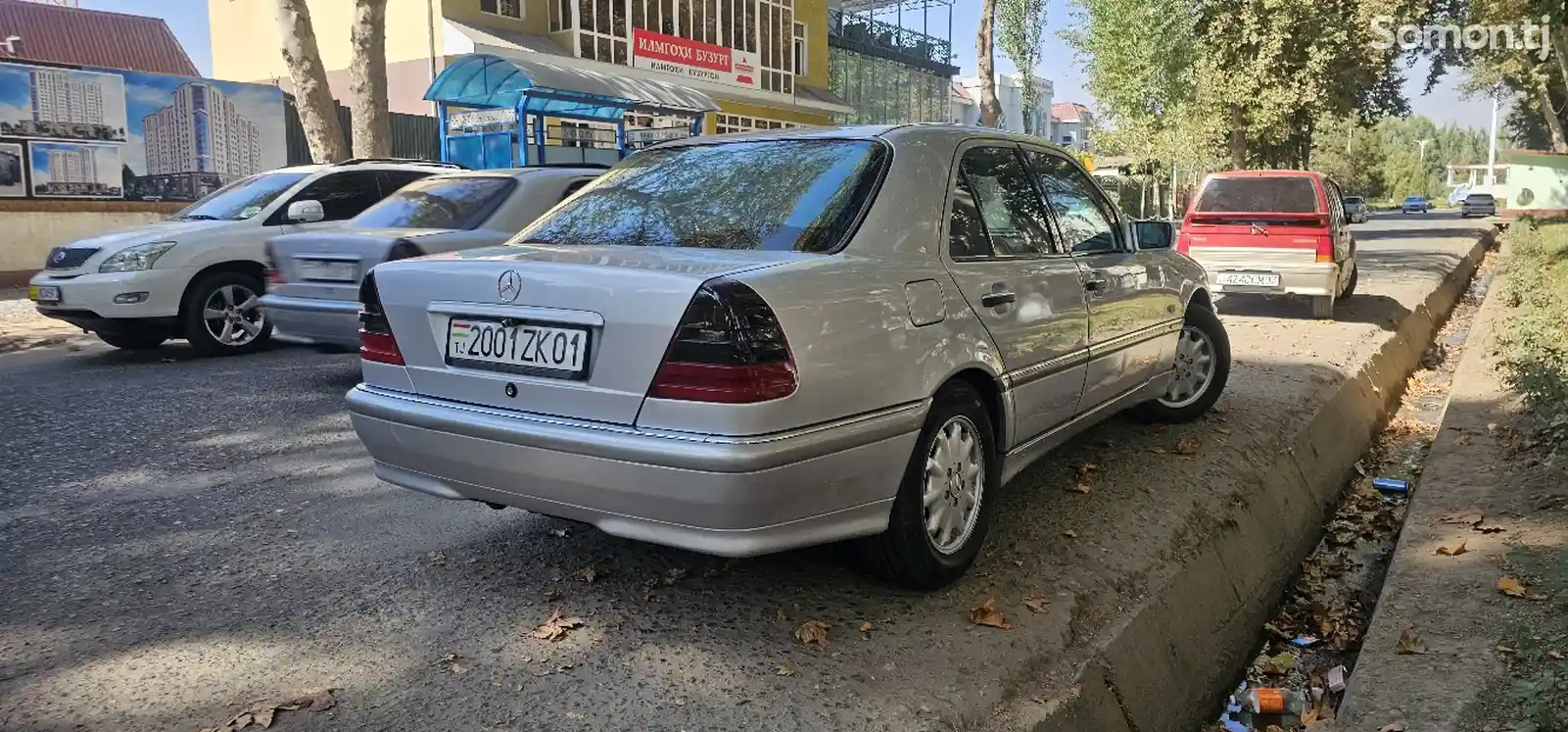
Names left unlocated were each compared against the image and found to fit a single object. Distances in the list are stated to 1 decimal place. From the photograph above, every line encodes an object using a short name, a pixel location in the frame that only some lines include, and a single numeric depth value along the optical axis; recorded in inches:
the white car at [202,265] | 335.6
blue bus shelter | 646.5
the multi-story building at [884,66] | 1534.2
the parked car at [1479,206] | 2240.4
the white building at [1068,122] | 3624.5
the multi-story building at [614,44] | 909.2
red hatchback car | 459.8
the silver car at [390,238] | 278.2
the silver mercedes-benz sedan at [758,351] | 119.9
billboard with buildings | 562.6
